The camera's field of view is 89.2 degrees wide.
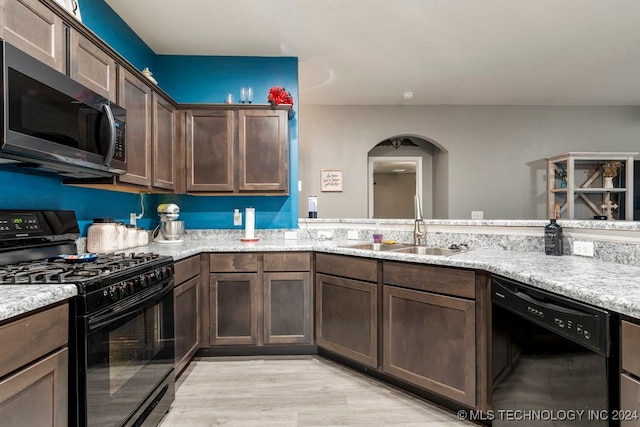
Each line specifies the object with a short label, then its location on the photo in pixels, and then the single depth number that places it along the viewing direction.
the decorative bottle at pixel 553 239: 1.85
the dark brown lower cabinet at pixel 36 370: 0.91
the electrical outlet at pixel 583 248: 1.73
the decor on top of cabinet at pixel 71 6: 1.68
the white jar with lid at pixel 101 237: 2.10
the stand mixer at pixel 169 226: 2.77
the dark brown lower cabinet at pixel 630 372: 0.92
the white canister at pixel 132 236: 2.42
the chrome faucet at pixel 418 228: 2.52
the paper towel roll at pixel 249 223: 2.97
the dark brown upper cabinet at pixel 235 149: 2.88
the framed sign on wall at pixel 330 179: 4.69
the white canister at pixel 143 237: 2.58
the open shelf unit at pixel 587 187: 4.31
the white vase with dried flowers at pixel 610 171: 4.48
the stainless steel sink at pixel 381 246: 2.64
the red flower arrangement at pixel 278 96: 2.88
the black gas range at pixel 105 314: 1.18
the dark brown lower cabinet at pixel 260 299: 2.53
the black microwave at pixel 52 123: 1.20
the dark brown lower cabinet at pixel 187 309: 2.11
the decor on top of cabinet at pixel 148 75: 2.41
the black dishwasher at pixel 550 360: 1.02
